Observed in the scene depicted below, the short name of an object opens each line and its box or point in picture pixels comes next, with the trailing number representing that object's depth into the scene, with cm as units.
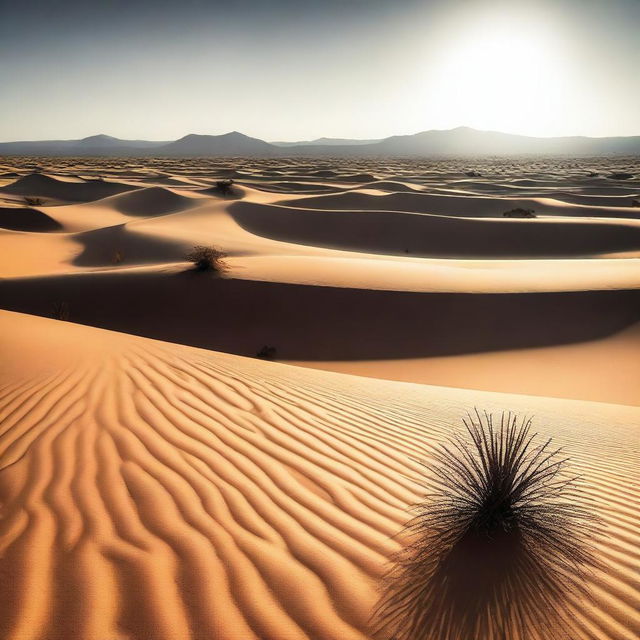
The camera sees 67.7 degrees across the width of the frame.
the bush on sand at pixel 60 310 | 1022
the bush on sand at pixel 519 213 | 2684
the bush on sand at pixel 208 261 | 1197
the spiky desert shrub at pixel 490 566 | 234
